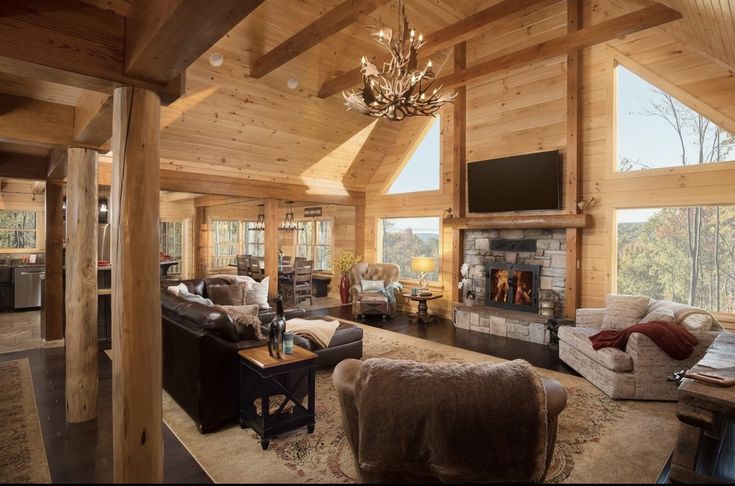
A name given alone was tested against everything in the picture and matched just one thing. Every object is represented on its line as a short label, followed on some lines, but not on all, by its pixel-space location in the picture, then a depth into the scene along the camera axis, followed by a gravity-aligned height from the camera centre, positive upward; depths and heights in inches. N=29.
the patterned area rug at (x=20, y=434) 96.3 -56.8
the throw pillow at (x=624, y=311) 173.2 -31.4
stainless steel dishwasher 286.2 -34.1
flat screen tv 232.4 +35.7
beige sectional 140.5 -44.5
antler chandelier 137.9 +55.8
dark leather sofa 118.5 -38.6
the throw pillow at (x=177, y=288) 185.4 -23.9
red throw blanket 138.1 -34.6
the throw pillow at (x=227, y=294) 226.1 -31.5
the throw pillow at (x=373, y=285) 292.4 -33.8
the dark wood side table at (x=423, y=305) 266.5 -44.6
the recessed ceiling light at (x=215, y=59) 194.2 +88.8
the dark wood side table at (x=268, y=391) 110.7 -45.5
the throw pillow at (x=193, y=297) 176.4 -26.4
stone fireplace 231.5 -23.3
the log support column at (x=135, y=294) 74.4 -10.6
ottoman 166.4 -46.5
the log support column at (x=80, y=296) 125.0 -18.0
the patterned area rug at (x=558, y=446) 98.2 -57.5
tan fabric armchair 278.4 -37.7
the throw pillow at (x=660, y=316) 153.3 -29.6
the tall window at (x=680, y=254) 183.9 -6.8
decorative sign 411.8 +29.0
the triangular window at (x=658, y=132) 186.6 +54.4
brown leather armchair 76.9 -32.3
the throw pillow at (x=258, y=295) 238.7 -33.6
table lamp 274.1 -16.7
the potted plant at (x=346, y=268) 337.1 -24.3
